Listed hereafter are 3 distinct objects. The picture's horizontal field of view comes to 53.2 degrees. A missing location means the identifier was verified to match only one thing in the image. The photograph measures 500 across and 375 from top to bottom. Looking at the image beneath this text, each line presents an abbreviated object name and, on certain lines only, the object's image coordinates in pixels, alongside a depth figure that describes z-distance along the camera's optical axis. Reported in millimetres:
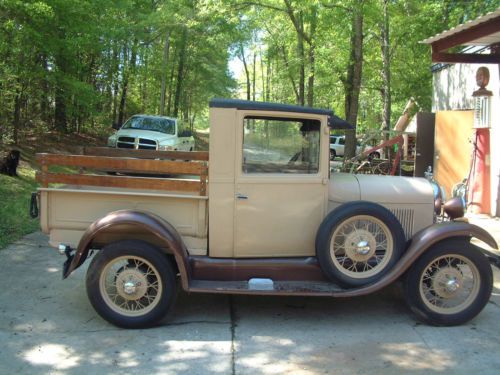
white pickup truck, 14373
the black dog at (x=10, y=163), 10508
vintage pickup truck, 4258
